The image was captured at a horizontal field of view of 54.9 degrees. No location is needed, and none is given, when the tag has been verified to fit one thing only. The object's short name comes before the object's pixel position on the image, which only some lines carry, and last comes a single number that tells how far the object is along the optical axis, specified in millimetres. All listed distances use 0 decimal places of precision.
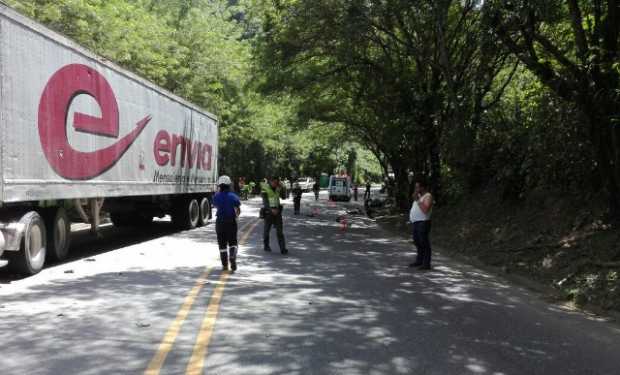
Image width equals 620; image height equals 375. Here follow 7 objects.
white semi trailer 9023
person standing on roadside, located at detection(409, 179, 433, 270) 11367
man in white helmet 10555
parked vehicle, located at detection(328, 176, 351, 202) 49406
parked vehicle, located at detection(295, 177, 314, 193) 75919
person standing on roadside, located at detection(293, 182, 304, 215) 28922
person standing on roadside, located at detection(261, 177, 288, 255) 13336
